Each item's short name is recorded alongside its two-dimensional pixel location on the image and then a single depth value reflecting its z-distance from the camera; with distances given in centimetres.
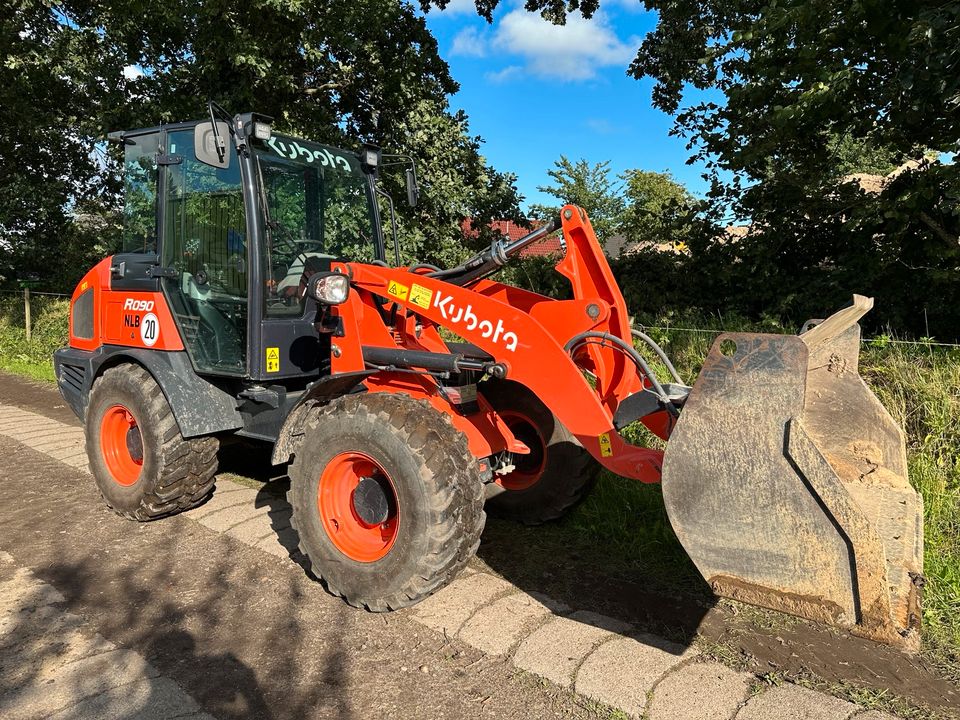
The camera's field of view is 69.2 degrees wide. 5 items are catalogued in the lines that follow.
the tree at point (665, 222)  1046
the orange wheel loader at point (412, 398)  225
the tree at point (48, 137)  1012
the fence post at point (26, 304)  1212
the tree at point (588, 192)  3416
